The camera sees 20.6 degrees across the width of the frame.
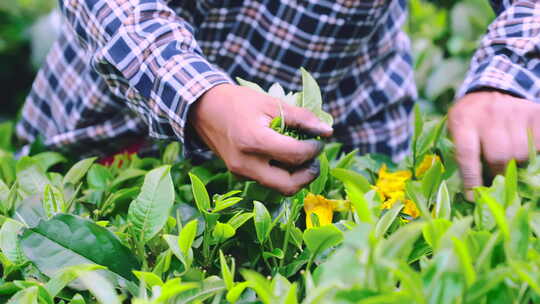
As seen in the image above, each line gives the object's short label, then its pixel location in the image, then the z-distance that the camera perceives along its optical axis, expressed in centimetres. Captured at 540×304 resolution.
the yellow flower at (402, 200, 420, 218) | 133
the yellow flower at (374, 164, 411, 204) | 139
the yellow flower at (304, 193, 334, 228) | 132
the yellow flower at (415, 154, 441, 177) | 141
